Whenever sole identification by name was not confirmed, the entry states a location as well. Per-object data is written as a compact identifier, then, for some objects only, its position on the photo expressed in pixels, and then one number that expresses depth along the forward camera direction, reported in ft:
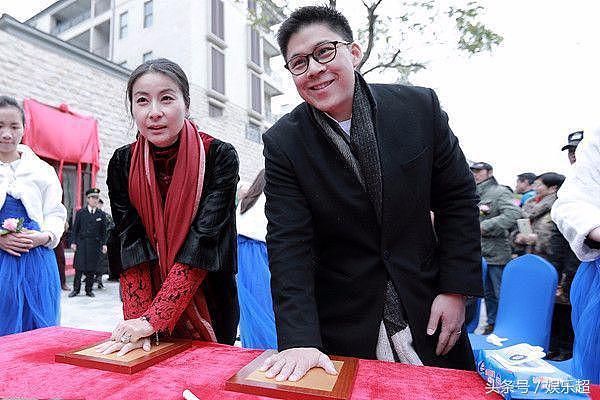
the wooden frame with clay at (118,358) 3.09
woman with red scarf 4.07
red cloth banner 20.29
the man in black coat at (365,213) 3.59
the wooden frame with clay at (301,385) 2.55
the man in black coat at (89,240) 18.71
